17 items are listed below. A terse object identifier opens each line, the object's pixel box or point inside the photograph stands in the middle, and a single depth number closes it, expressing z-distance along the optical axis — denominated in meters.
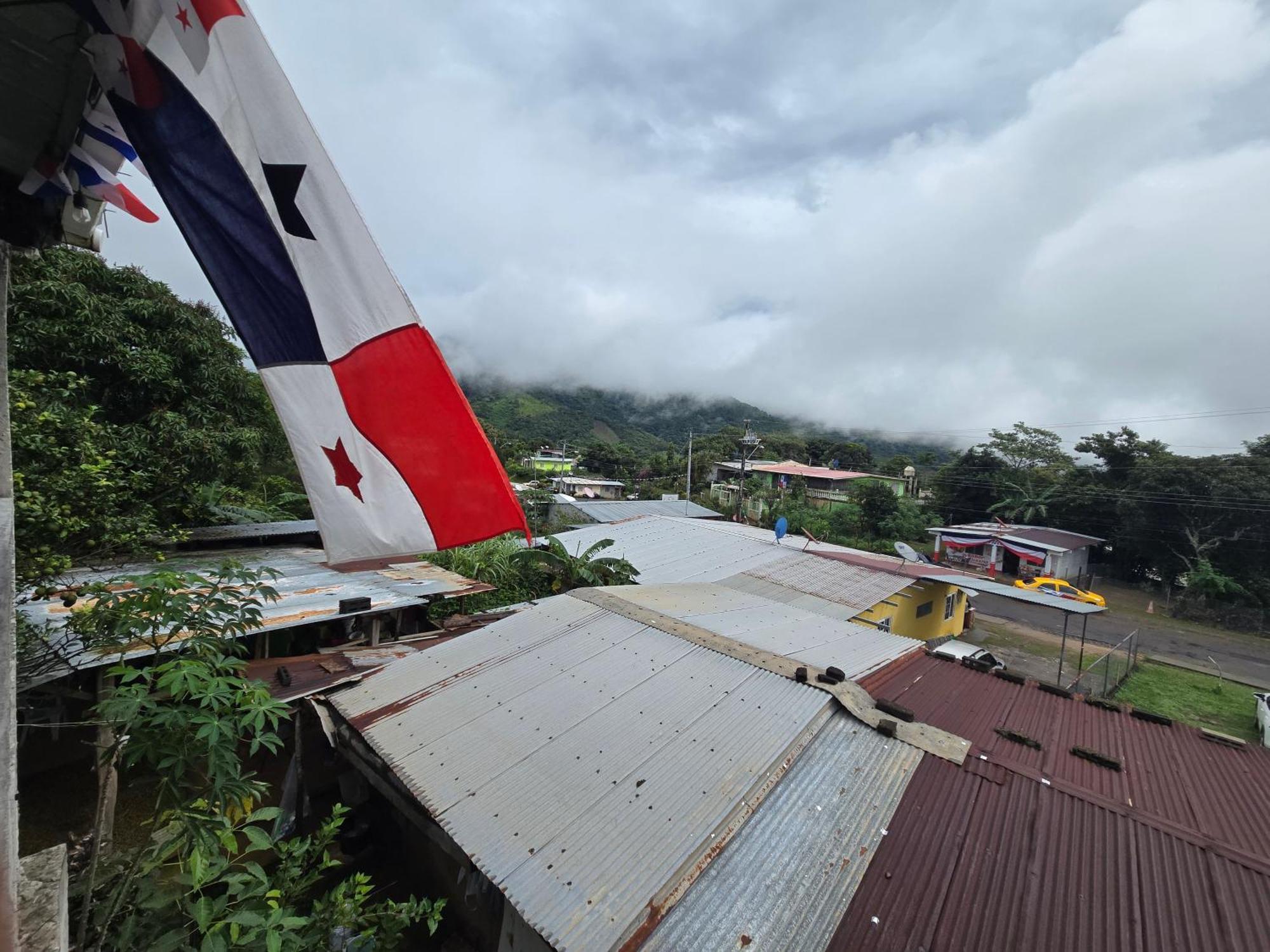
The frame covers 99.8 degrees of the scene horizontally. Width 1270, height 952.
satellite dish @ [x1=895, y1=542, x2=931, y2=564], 17.93
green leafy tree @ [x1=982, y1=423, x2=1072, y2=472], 40.94
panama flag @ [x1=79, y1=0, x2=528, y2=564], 1.92
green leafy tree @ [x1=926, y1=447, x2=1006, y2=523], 40.56
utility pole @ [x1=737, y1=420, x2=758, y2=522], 27.67
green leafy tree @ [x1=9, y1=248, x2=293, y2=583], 5.45
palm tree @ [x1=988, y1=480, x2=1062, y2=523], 35.88
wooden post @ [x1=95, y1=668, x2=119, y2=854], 2.30
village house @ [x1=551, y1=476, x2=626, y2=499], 50.03
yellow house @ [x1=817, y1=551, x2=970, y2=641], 12.98
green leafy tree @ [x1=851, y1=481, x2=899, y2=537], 35.34
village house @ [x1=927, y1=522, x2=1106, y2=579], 27.92
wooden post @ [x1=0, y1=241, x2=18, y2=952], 1.38
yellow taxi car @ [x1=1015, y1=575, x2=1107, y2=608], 19.17
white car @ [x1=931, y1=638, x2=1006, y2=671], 12.51
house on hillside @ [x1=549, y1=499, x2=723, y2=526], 23.00
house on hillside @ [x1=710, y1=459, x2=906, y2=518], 45.00
